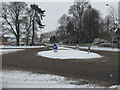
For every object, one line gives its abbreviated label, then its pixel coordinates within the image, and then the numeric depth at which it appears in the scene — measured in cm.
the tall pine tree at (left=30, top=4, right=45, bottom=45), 4000
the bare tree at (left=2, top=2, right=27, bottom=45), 3275
